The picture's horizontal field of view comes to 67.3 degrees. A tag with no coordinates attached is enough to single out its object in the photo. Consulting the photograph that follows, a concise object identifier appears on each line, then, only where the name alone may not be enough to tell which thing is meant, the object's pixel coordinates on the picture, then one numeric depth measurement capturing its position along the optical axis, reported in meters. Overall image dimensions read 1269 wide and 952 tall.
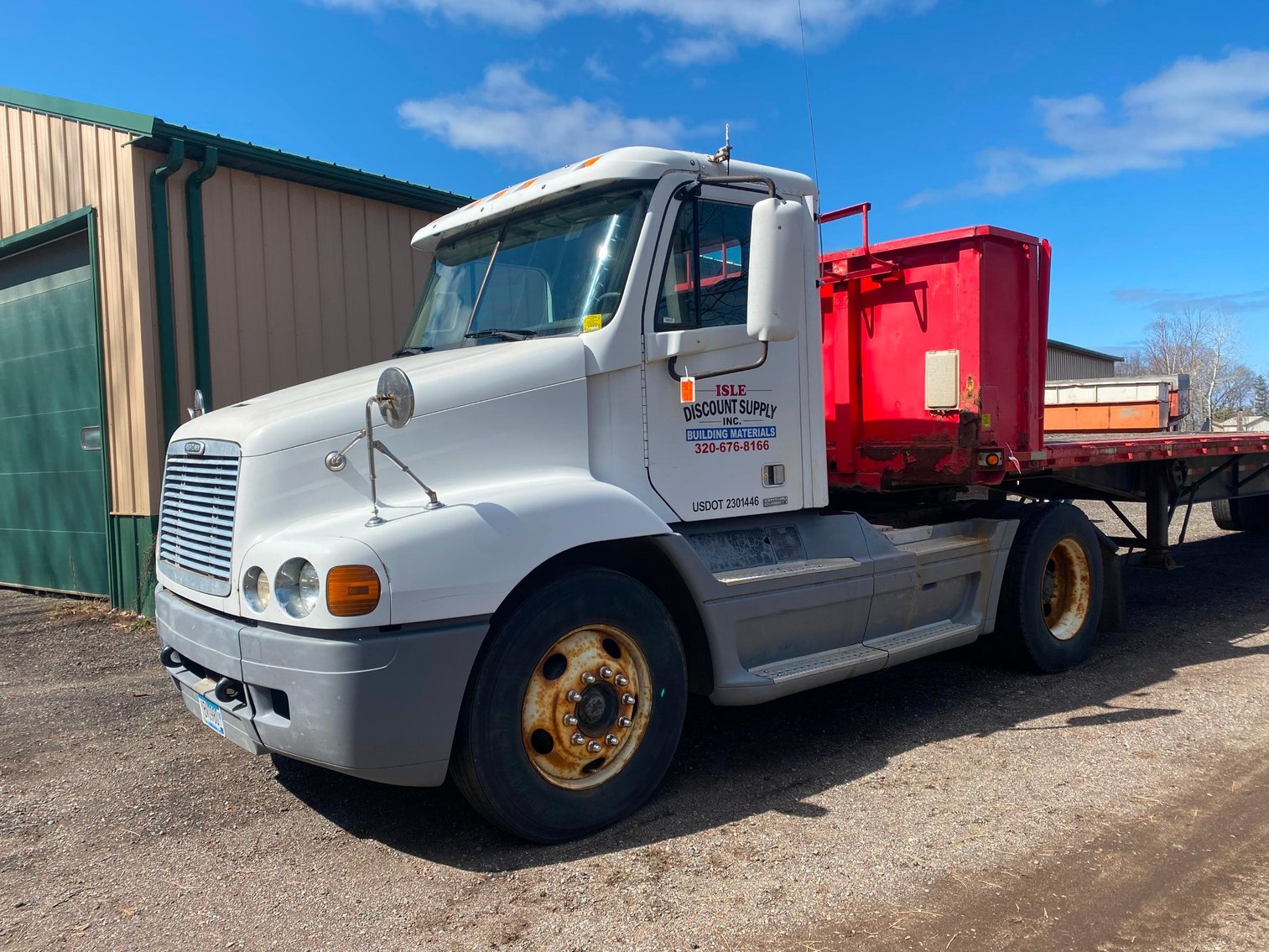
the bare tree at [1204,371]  45.34
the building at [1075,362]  26.58
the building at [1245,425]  12.00
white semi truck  3.45
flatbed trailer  5.93
